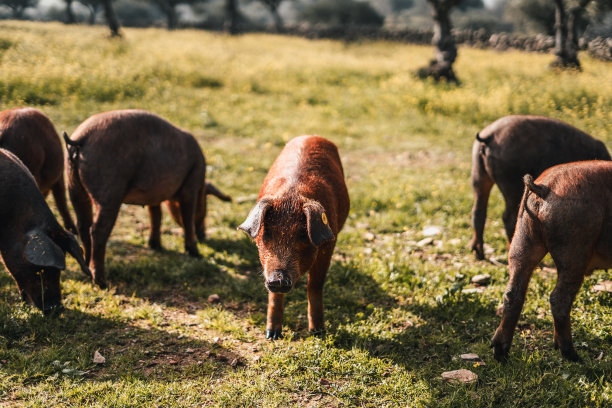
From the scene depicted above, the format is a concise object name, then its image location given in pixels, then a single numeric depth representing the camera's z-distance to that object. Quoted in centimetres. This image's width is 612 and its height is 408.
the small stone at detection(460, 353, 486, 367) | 405
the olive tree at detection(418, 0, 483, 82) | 1831
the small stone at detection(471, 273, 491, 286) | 546
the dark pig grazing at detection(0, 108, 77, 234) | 548
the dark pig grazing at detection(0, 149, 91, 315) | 439
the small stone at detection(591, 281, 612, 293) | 498
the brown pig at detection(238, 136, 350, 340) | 362
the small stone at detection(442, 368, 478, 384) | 379
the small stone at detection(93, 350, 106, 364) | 402
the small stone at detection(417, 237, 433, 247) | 651
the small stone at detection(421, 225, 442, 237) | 680
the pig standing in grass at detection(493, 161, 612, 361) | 367
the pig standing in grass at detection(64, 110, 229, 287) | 513
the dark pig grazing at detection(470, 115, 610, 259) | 521
